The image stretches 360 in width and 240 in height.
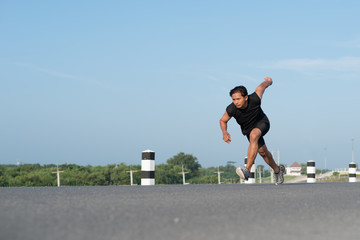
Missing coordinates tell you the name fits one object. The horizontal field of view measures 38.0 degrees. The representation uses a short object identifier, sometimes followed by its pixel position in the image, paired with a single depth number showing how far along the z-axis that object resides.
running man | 9.06
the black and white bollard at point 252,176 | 16.39
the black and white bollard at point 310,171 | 16.61
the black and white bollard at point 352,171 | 19.38
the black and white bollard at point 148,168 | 11.74
